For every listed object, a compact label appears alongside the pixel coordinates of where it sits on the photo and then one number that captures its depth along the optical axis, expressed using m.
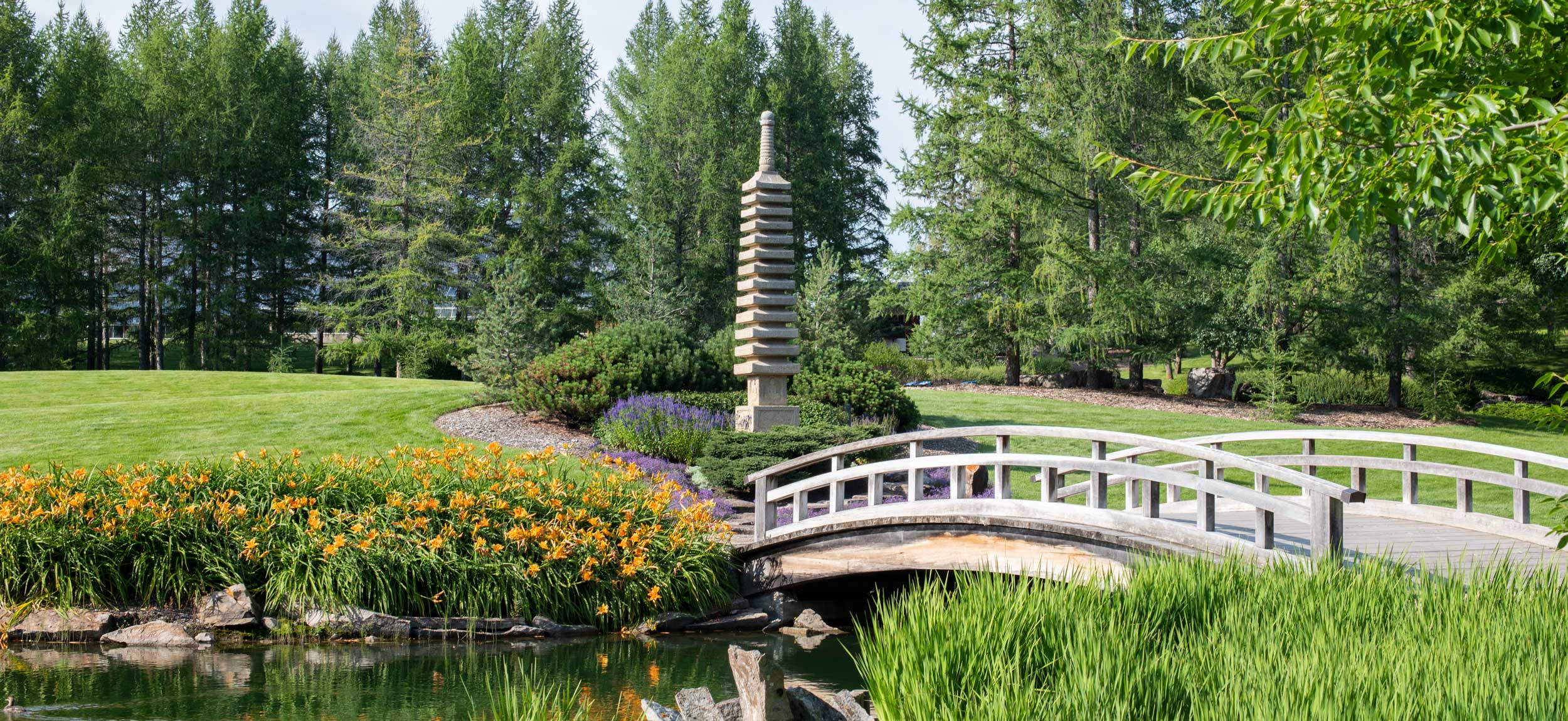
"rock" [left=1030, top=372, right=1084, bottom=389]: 29.56
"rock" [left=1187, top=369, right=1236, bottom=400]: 28.64
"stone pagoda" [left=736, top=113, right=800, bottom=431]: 17.21
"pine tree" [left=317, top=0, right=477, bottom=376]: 34.81
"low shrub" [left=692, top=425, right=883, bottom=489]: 14.23
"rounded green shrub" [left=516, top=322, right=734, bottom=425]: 18.03
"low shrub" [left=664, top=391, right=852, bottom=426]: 17.50
